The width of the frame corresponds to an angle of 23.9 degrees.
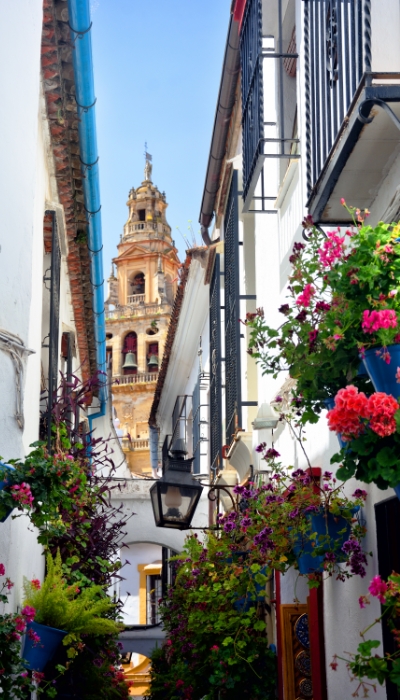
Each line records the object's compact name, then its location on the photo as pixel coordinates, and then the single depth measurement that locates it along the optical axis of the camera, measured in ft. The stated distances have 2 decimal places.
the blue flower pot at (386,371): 10.19
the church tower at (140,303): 214.69
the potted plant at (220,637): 24.39
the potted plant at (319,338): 11.03
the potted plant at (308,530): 16.02
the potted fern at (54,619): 19.72
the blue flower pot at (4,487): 15.10
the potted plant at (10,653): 14.96
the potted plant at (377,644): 9.07
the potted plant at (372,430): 9.51
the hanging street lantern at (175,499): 26.32
